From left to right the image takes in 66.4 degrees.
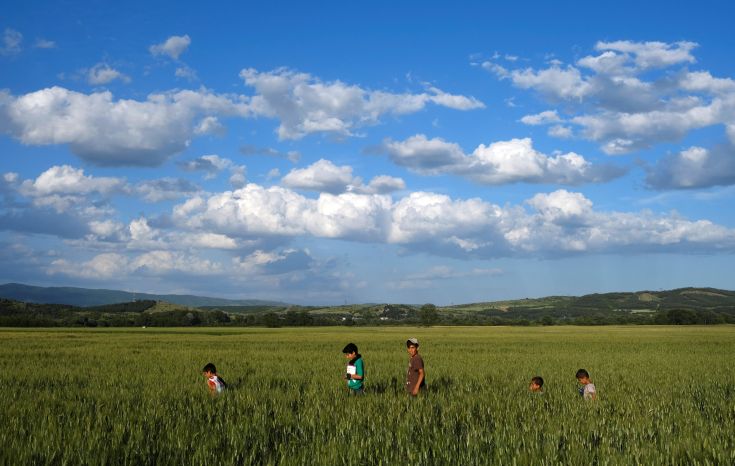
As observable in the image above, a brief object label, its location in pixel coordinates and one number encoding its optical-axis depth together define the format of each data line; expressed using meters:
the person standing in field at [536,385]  14.20
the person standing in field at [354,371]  12.49
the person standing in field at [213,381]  13.18
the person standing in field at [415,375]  12.20
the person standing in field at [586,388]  12.89
